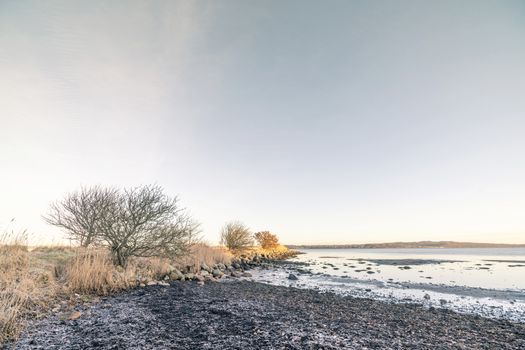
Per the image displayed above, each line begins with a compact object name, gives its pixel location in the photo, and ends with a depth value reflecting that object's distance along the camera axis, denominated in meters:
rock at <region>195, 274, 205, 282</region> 15.87
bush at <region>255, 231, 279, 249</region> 53.28
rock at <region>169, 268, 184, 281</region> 15.12
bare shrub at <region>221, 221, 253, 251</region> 35.38
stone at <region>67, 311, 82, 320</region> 7.09
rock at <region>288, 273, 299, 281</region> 19.94
